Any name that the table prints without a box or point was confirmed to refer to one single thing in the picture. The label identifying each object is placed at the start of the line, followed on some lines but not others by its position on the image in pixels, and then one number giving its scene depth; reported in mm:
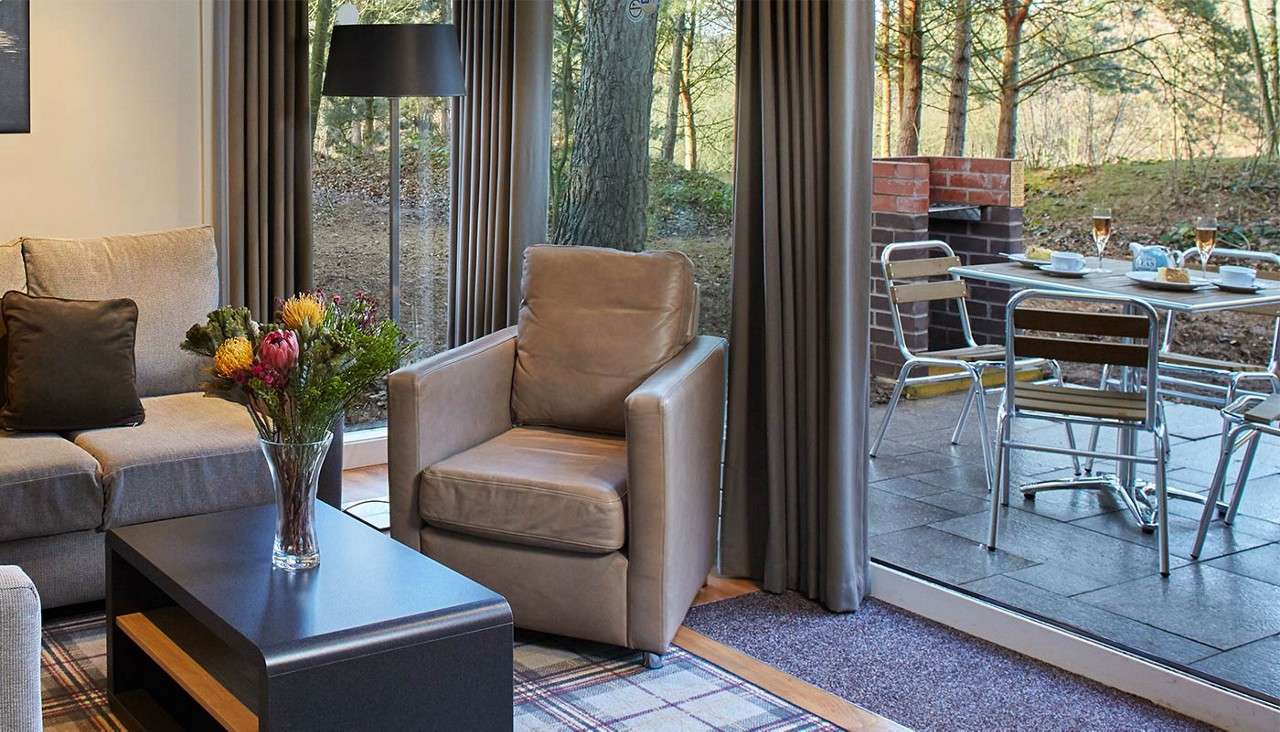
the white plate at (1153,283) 3090
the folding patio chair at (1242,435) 2953
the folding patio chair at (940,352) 3592
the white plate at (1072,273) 3224
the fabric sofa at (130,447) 3404
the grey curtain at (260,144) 4465
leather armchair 3277
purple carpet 3074
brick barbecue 3338
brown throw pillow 3645
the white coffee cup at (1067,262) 3215
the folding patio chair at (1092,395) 3322
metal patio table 3010
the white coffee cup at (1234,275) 2908
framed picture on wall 4137
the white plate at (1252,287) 2871
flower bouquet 2527
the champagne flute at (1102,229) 3111
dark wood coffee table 2350
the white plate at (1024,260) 3335
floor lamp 4355
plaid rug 3029
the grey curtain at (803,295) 3660
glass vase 2650
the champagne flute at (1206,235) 2926
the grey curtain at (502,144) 4906
